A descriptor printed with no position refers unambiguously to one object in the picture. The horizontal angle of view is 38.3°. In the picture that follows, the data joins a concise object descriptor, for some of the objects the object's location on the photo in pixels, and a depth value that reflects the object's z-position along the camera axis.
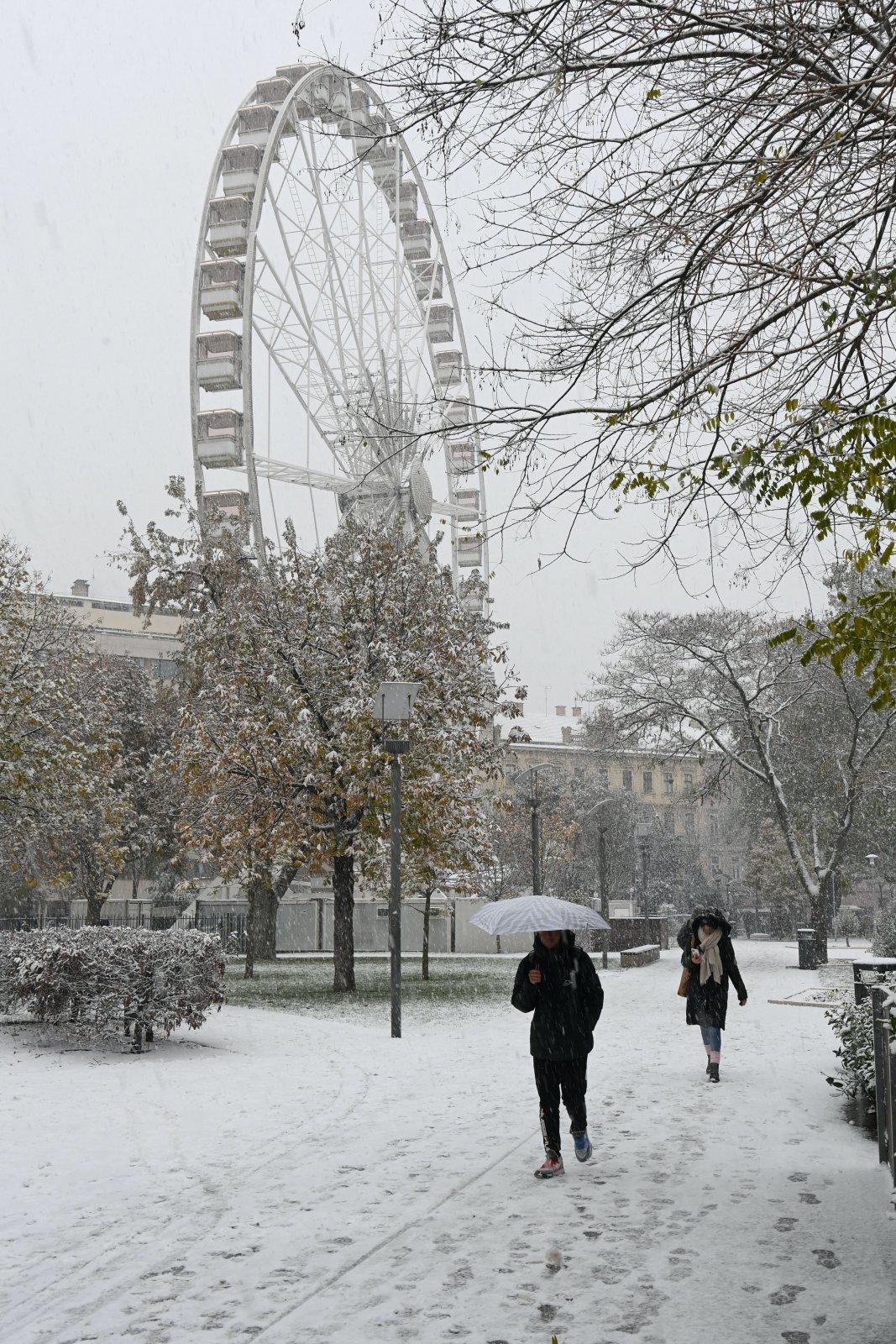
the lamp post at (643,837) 37.44
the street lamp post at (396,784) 15.68
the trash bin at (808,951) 30.33
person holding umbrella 7.81
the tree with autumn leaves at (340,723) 21.45
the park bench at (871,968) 10.99
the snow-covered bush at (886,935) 14.57
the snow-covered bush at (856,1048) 8.98
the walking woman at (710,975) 11.70
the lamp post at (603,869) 33.94
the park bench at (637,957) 32.59
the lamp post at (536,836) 28.38
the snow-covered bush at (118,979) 12.98
